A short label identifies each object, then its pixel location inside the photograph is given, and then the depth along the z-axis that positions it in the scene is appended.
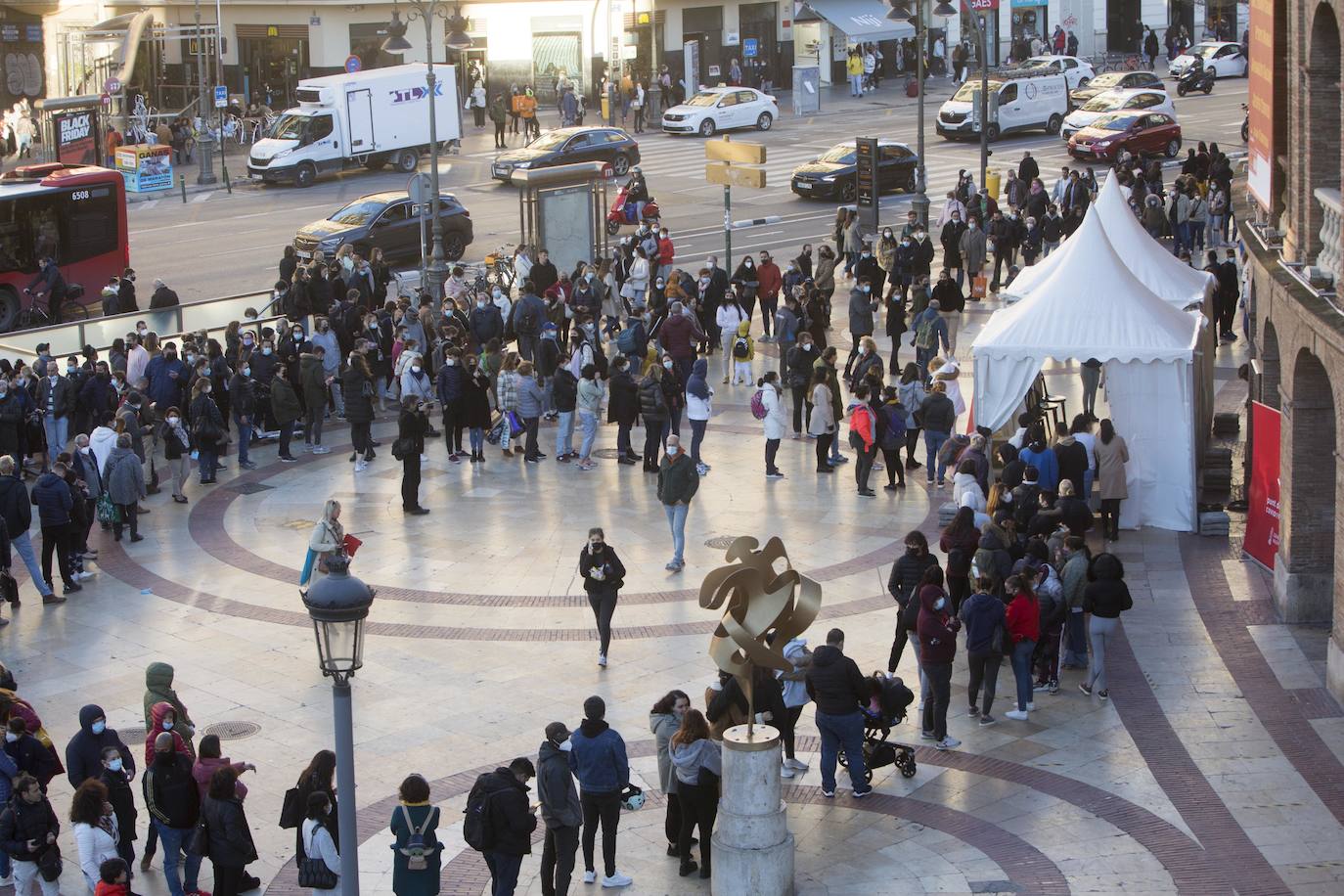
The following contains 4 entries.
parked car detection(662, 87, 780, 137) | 56.97
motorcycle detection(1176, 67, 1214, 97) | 61.91
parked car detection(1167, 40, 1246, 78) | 64.56
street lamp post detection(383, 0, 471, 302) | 31.31
